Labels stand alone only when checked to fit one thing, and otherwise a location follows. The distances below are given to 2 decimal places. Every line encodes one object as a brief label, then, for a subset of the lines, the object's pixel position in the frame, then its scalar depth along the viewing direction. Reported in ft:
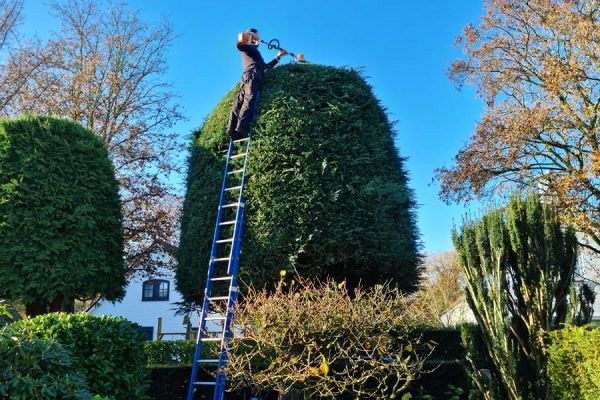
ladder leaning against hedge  21.50
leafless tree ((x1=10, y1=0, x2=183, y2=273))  46.37
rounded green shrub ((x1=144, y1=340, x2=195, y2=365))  30.83
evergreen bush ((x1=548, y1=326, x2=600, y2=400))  16.24
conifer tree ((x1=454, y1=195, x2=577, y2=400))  18.94
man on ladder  24.81
